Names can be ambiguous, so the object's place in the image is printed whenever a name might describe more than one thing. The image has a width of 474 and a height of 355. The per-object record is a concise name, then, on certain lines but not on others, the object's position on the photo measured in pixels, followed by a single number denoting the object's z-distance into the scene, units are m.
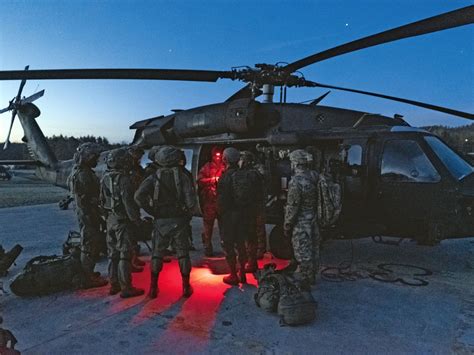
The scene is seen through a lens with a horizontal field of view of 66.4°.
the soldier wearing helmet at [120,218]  4.61
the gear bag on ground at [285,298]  3.74
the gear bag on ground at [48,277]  4.57
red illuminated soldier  6.82
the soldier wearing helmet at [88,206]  4.98
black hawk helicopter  5.22
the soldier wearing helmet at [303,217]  4.73
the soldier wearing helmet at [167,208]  4.55
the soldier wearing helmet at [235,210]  5.13
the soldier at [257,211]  5.40
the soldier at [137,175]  5.91
